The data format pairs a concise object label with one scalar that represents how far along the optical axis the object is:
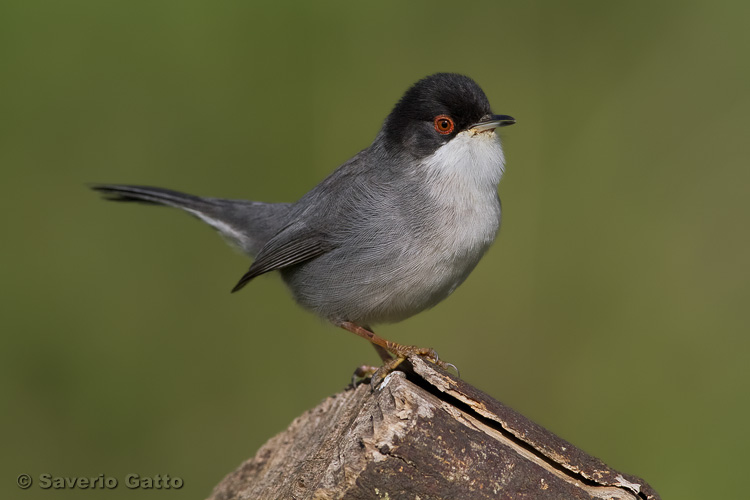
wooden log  5.09
